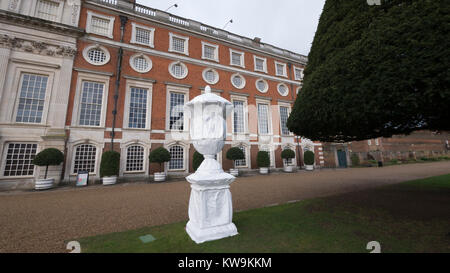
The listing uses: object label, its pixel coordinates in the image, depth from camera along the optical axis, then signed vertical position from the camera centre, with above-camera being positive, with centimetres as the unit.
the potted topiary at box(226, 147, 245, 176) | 1438 +36
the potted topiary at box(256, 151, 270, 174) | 1554 -18
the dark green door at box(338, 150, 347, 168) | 2199 -10
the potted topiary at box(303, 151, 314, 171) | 1766 -14
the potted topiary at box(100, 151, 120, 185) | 1068 -41
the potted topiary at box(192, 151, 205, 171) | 1329 -2
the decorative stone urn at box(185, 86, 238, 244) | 299 -35
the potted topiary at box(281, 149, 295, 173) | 1666 +36
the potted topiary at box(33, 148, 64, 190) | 925 +2
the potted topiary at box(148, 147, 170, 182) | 1177 +18
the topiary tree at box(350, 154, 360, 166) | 2404 -26
